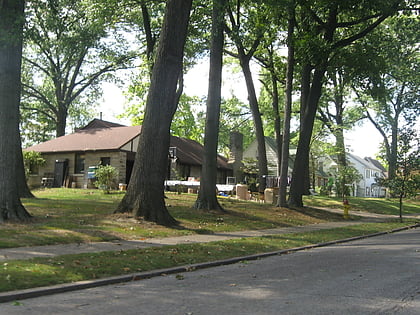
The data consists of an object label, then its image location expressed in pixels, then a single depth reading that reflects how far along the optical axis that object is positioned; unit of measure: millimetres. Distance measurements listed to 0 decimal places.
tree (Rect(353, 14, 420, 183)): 25500
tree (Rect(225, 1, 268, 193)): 25445
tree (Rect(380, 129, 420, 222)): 24922
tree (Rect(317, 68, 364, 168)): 42141
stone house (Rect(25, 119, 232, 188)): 33500
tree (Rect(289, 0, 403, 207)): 22609
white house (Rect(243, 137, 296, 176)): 54038
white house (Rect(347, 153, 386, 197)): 74250
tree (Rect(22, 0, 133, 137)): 40281
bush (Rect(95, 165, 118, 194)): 28078
